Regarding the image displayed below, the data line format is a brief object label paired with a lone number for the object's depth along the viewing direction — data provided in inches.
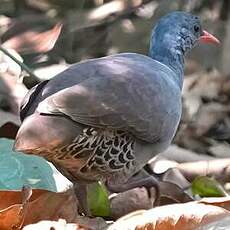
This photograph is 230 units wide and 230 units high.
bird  278.2
